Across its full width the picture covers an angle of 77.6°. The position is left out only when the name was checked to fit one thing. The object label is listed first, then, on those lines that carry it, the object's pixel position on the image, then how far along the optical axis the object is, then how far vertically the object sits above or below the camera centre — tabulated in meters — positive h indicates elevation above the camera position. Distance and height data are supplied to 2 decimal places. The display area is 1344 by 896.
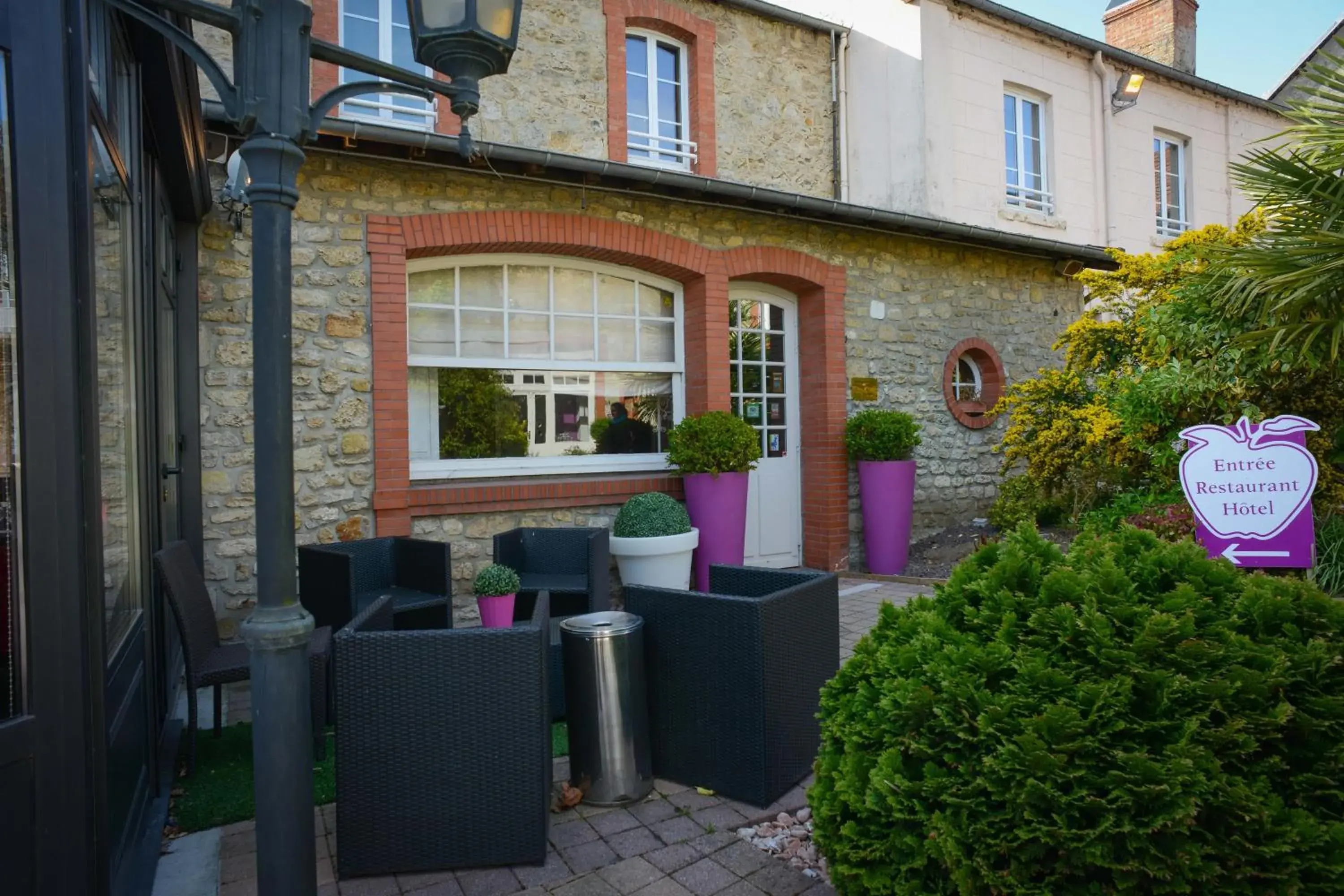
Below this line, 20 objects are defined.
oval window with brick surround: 8.38 +0.61
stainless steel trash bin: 2.94 -0.92
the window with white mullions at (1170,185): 10.75 +3.26
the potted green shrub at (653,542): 5.87 -0.66
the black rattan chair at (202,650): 3.15 -0.76
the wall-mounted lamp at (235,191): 4.56 +1.53
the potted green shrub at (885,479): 7.26 -0.33
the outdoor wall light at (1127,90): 9.54 +4.01
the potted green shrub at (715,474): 6.38 -0.21
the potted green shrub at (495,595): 4.47 -0.77
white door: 7.50 +0.37
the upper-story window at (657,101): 7.10 +3.00
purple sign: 3.93 -0.27
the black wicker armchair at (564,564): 4.73 -0.70
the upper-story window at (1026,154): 9.28 +3.21
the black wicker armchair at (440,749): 2.46 -0.88
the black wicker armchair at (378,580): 4.21 -0.68
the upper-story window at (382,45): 5.86 +2.91
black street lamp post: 1.82 +0.11
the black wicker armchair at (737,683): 2.89 -0.85
